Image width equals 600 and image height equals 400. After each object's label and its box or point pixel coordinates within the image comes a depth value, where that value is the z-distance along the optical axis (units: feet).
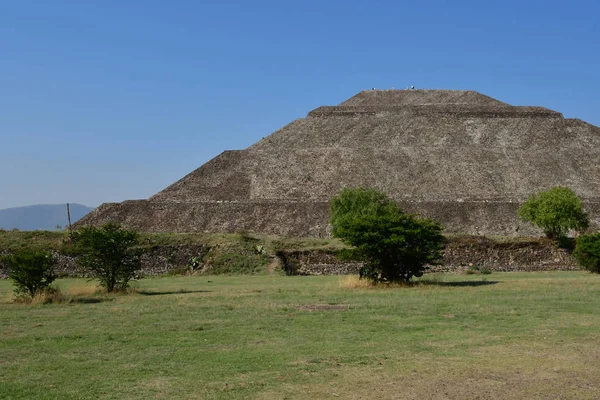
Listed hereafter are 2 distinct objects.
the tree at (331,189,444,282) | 69.51
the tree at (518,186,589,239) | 131.95
